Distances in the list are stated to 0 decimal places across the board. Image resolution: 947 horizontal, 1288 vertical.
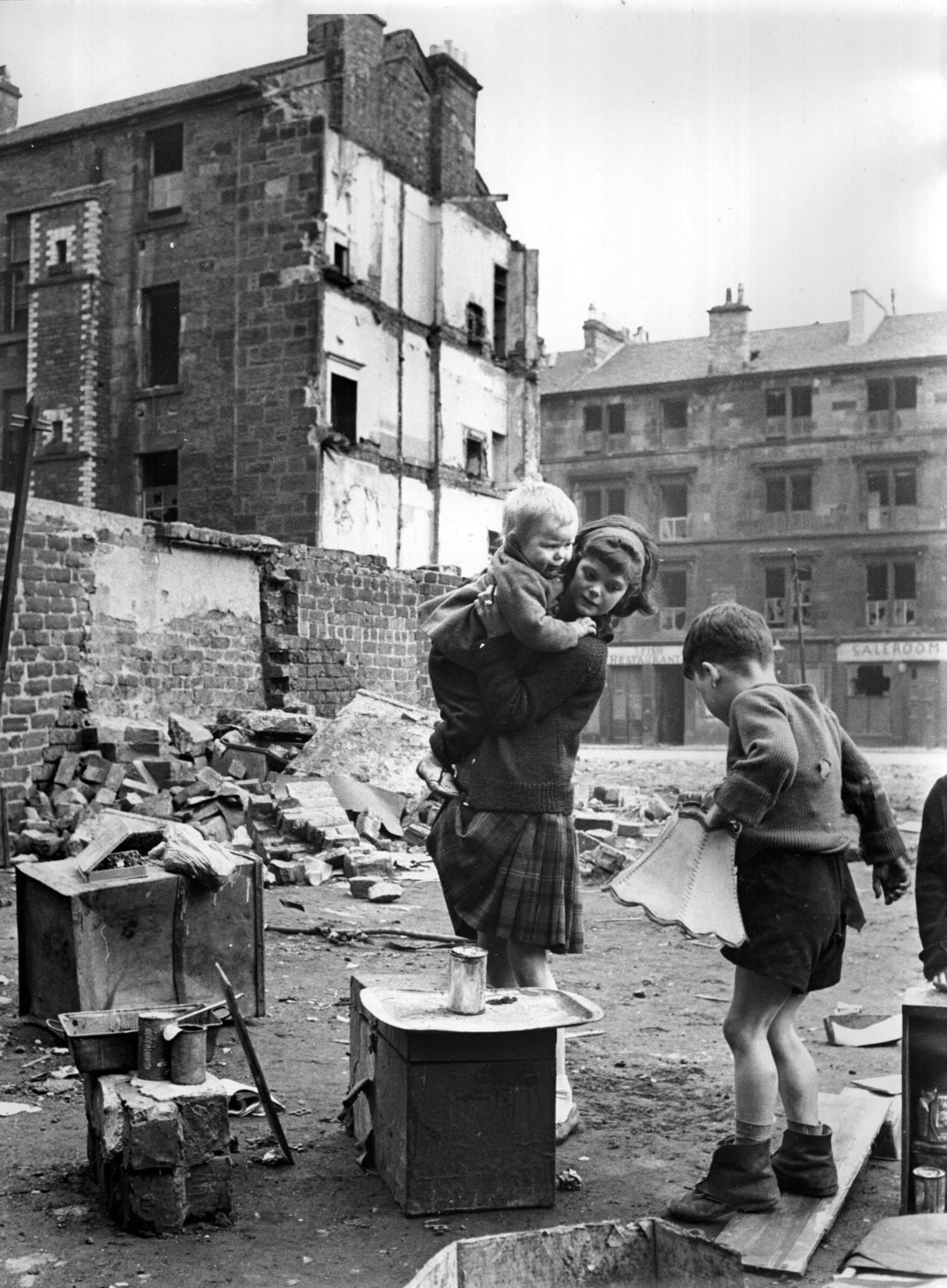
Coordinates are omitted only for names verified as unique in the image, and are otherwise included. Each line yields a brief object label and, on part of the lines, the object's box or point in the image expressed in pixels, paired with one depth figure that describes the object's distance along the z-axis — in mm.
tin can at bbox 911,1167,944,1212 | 3084
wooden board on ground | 2928
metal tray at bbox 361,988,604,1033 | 3188
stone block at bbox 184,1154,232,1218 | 3250
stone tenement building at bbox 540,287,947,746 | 33281
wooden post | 10352
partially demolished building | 21438
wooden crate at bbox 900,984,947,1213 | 3127
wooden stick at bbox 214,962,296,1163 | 3611
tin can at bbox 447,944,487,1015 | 3240
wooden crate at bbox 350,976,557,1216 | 3244
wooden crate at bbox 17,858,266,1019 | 5031
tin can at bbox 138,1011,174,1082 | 3367
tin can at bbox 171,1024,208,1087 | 3369
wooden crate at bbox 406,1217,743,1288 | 2629
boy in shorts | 3178
